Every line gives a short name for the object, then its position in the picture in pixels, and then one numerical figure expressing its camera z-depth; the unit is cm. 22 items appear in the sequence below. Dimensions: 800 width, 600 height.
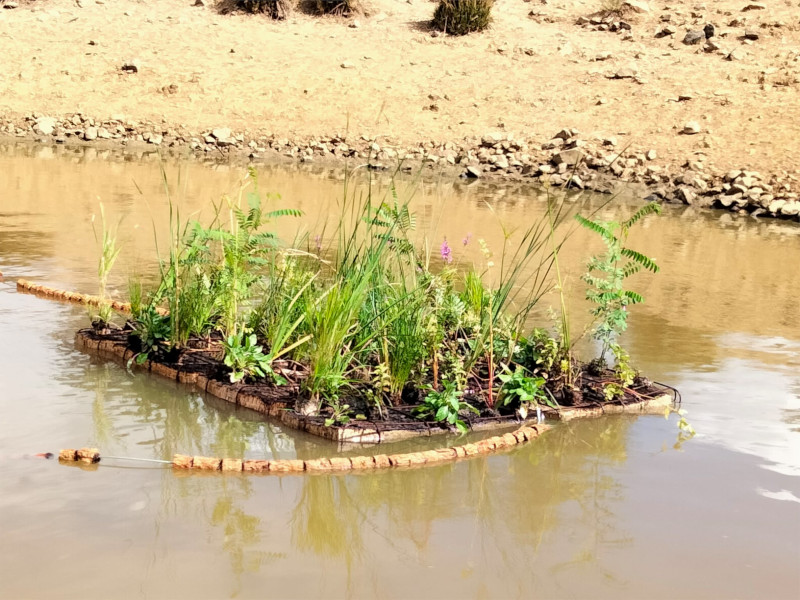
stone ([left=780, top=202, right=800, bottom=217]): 1418
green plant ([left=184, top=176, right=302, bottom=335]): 530
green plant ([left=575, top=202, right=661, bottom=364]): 524
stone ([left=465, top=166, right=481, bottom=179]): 1702
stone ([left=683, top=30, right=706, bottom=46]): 2106
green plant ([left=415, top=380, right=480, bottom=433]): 470
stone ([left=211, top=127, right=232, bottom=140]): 1862
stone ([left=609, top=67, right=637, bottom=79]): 1989
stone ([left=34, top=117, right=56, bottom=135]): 1902
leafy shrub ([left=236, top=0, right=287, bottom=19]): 2347
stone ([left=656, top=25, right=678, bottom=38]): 2166
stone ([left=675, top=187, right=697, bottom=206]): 1514
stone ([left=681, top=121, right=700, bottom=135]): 1744
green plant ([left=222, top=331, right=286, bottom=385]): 500
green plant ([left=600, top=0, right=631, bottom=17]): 2277
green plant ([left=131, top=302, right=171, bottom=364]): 545
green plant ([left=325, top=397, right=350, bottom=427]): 461
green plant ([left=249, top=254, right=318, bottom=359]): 503
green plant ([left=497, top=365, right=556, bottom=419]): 497
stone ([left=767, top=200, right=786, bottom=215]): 1437
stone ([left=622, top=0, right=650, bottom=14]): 2277
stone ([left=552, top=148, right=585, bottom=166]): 1634
